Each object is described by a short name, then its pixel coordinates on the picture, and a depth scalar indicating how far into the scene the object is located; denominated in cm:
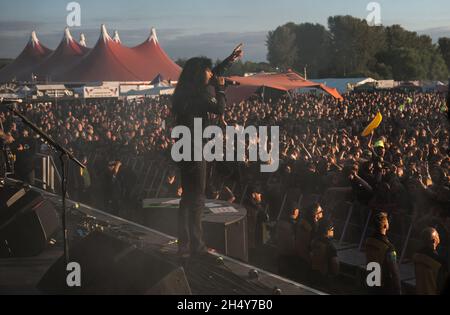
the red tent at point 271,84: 1880
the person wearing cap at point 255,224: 872
